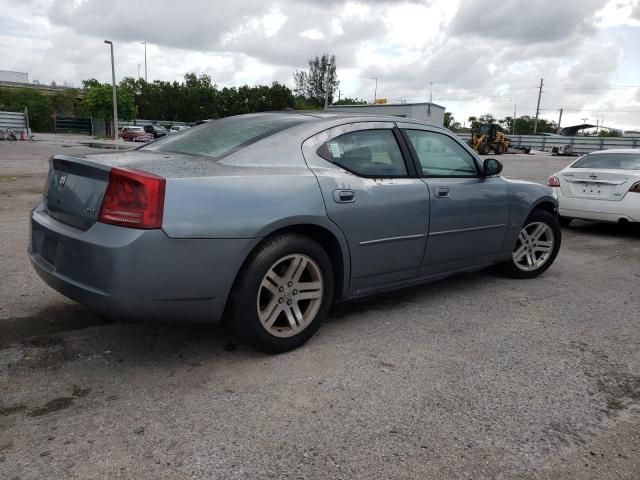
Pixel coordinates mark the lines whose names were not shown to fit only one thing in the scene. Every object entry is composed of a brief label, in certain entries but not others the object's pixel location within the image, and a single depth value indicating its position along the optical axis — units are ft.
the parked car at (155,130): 158.71
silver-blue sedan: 9.02
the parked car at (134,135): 140.26
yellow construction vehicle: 116.26
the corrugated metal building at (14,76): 332.19
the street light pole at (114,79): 132.46
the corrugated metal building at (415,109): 118.52
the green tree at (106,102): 169.78
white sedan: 24.36
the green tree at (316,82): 247.29
